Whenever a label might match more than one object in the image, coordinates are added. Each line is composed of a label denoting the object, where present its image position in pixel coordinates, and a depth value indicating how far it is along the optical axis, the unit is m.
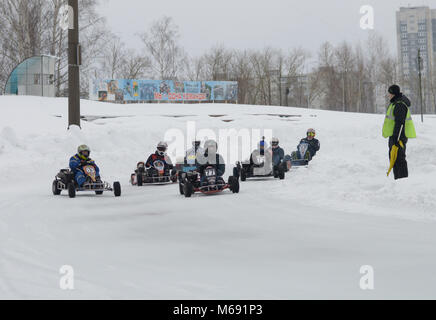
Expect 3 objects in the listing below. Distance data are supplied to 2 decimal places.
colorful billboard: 43.78
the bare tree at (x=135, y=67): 59.81
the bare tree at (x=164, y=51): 57.44
